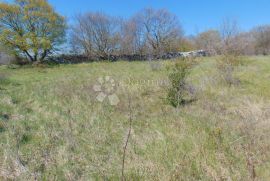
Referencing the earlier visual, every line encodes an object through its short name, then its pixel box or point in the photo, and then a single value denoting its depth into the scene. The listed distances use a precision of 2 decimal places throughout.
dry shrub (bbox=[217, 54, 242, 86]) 9.76
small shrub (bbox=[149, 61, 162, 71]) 14.82
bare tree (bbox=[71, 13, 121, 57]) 27.36
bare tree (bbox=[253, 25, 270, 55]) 36.15
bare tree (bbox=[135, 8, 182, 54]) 32.34
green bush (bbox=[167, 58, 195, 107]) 6.93
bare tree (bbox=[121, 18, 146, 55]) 28.75
